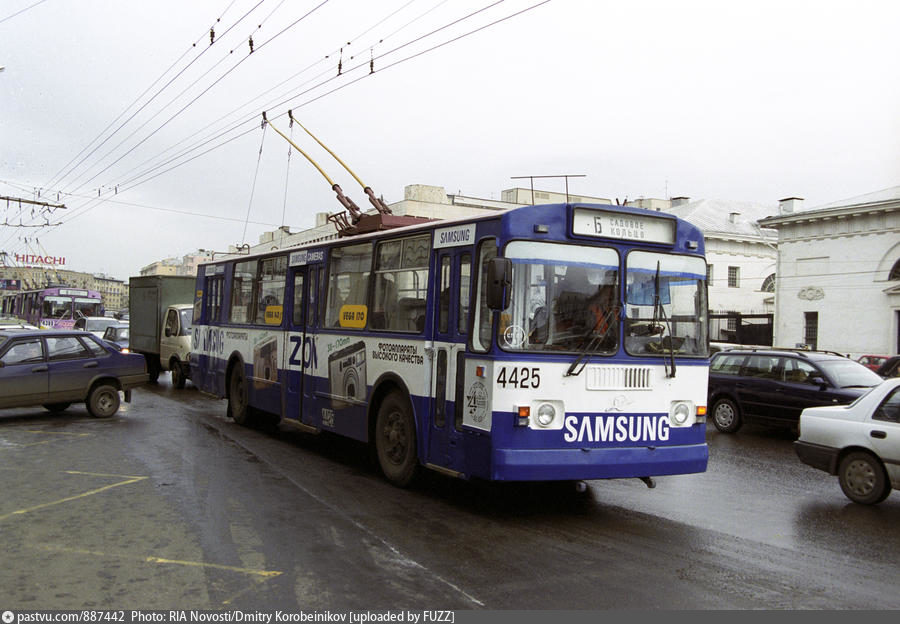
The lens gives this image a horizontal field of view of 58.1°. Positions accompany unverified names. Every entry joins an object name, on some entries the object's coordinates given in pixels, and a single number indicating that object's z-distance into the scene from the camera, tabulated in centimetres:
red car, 2454
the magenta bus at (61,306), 3959
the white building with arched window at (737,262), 5191
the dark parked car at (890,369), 1806
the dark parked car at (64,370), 1405
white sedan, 845
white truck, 2214
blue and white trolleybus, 730
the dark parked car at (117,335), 2808
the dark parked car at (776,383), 1373
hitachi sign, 4832
